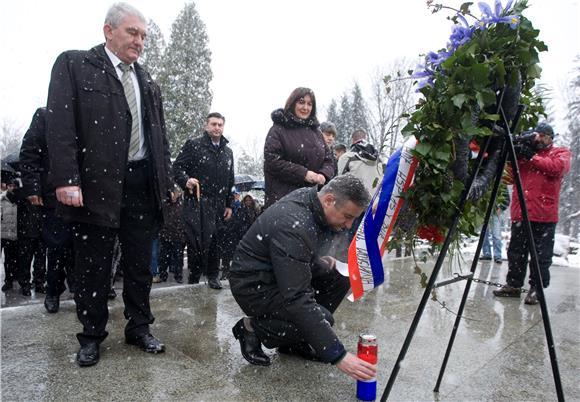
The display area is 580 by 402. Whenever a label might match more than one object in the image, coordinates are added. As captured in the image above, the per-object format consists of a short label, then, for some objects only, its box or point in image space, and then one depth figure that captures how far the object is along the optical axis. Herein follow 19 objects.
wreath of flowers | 2.08
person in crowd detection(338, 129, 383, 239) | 4.98
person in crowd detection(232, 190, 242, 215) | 8.55
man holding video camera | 4.85
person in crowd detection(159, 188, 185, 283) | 7.38
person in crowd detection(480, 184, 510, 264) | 7.74
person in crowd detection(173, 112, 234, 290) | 5.05
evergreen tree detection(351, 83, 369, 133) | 38.81
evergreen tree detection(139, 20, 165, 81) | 26.56
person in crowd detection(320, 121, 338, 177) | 5.83
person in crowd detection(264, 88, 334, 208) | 4.20
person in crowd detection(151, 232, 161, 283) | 7.03
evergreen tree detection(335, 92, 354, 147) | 38.22
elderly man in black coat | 2.67
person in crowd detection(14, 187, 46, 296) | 5.65
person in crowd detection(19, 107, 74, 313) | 3.79
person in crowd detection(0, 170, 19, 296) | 5.76
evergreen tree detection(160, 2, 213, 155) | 25.72
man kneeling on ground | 2.38
